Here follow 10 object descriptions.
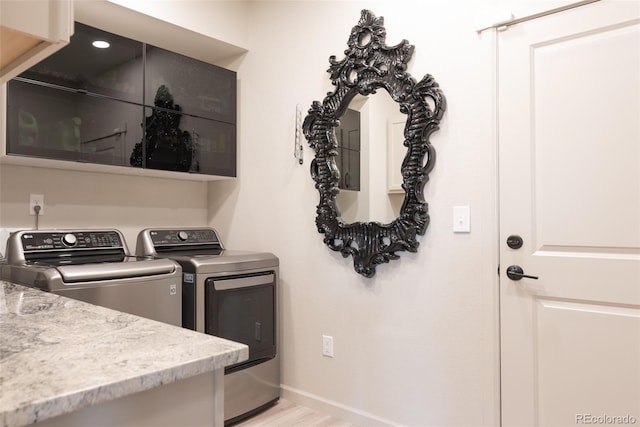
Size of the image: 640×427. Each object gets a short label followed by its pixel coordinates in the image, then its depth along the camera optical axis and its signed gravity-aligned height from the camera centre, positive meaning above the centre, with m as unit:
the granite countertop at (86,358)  0.62 -0.25
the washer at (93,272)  1.88 -0.26
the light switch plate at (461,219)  2.03 -0.02
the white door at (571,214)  1.70 +0.00
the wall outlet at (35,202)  2.43 +0.08
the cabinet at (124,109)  2.13 +0.59
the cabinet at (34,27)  0.68 +0.30
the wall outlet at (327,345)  2.55 -0.76
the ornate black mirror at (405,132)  2.15 +0.44
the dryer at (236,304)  2.31 -0.49
